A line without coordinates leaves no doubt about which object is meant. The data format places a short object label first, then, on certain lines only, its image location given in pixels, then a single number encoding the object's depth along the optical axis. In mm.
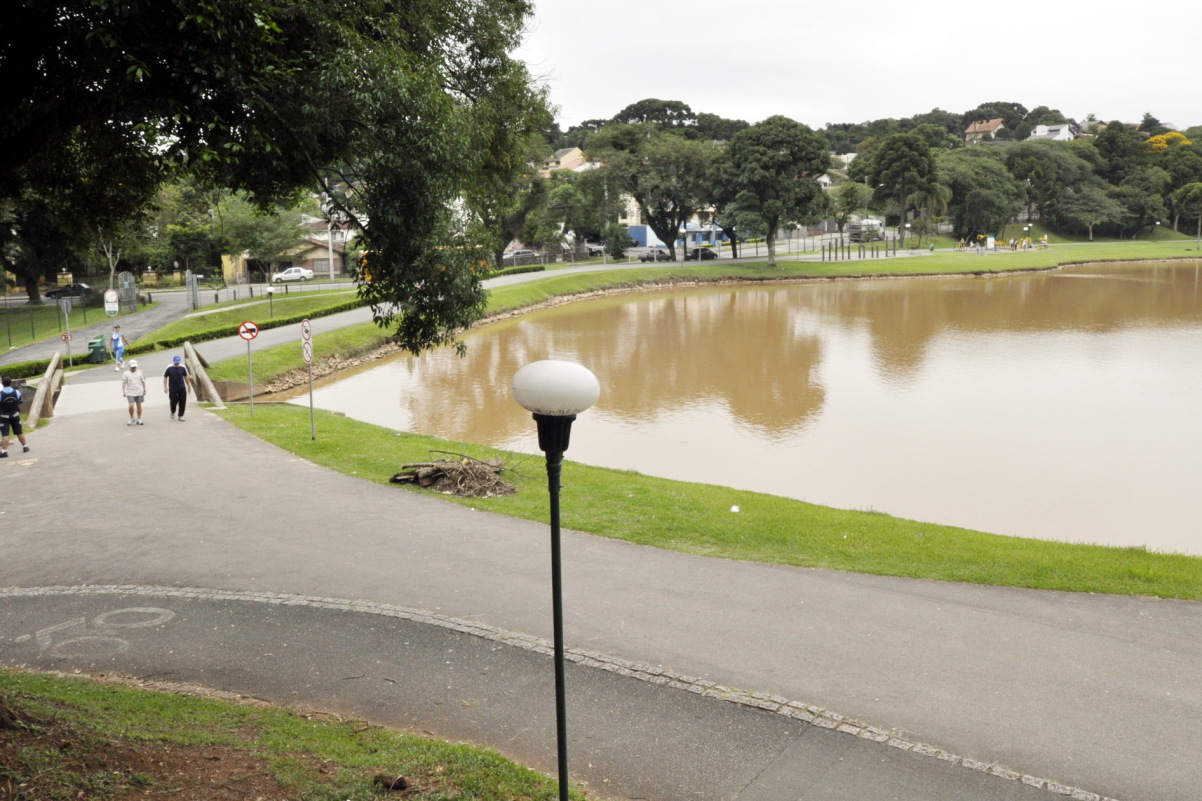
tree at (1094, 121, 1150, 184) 99500
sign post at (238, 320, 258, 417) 20642
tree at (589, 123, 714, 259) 65000
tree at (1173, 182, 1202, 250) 92762
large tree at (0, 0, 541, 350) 6613
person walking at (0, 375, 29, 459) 16047
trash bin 29328
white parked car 65750
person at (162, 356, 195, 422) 19672
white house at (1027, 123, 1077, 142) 176250
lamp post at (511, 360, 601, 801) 4801
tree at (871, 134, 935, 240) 79000
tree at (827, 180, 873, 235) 87000
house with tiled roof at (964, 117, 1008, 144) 173375
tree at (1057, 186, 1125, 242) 94250
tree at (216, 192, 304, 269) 47406
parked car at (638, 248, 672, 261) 75188
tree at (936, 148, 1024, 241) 87688
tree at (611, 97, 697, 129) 117312
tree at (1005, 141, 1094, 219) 94500
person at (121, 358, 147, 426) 18922
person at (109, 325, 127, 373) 28359
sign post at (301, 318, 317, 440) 18750
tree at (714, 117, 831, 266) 61906
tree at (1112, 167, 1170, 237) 94750
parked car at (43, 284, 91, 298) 51278
